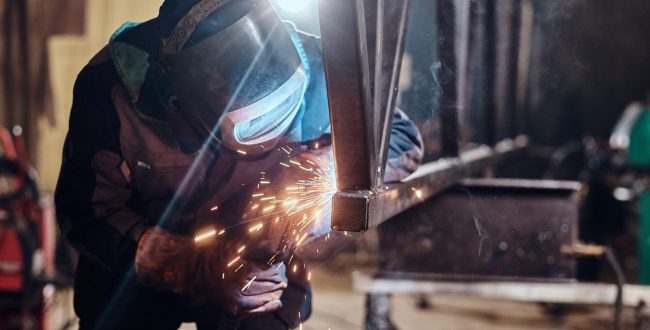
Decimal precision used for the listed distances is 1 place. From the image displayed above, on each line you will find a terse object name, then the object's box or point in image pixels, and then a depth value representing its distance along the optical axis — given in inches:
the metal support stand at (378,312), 99.3
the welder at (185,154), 56.8
